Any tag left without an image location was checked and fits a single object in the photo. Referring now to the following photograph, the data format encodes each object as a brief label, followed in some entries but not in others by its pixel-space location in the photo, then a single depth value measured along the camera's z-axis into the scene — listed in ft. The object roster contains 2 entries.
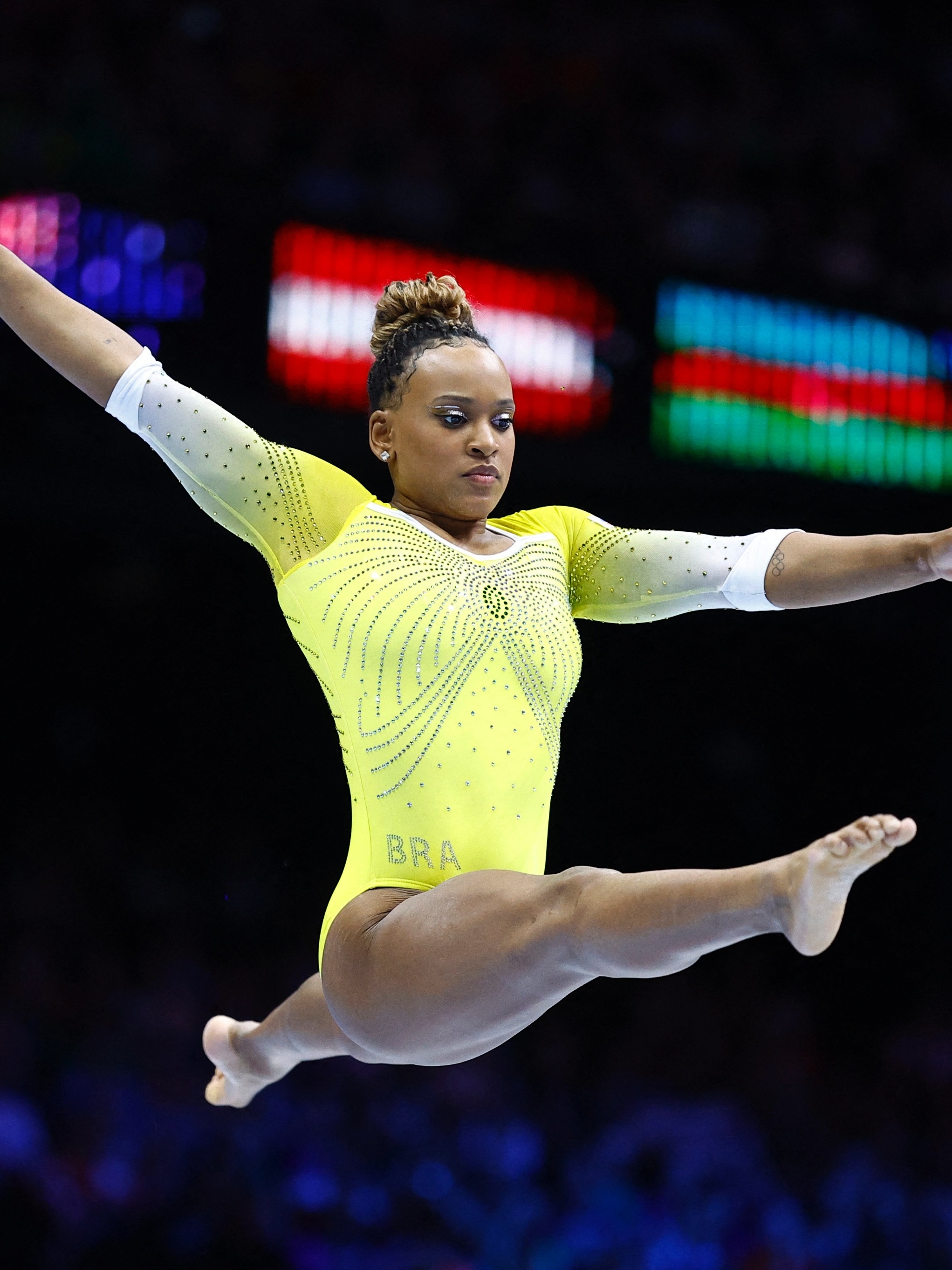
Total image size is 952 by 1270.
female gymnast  16.57
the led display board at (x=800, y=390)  33.91
